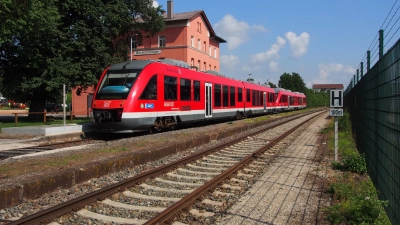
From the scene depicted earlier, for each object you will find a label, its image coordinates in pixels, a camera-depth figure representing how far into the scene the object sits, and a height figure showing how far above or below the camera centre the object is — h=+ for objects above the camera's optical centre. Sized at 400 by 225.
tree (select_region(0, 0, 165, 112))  23.16 +3.58
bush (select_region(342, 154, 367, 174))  8.29 -1.37
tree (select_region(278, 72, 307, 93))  110.76 +7.38
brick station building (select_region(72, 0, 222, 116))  50.56 +9.33
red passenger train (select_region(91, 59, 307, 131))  14.07 +0.40
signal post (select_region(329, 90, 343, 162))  9.54 +0.02
